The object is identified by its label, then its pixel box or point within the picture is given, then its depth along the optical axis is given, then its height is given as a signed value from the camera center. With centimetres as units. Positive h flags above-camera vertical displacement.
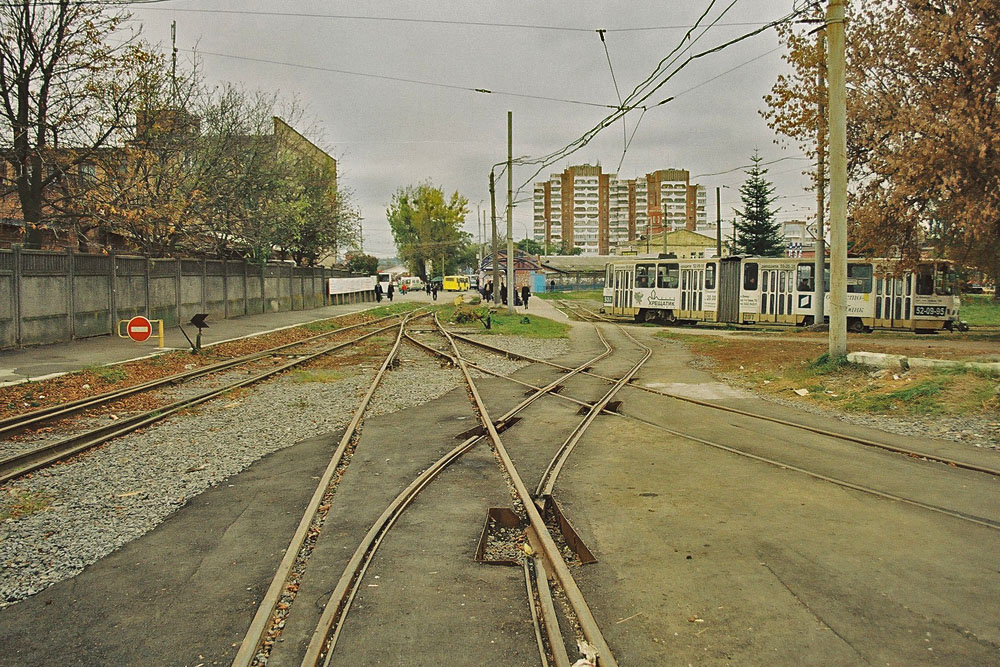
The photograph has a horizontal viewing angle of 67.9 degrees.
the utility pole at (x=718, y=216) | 5046 +467
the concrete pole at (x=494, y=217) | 4022 +371
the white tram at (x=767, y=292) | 2933 -41
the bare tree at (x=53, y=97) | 2030 +545
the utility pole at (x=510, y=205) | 3475 +379
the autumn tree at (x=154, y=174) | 2209 +392
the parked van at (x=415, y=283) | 9994 +47
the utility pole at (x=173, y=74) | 2575 +745
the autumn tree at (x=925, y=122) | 1609 +363
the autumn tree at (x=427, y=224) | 9381 +802
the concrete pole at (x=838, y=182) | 1354 +185
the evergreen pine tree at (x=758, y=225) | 5072 +402
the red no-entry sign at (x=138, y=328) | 1695 -91
